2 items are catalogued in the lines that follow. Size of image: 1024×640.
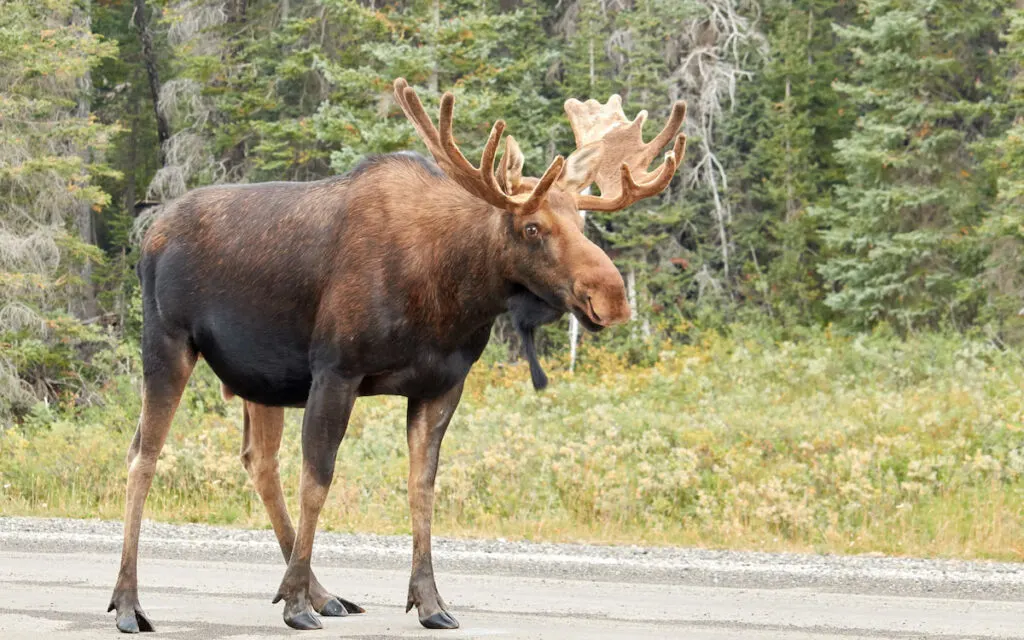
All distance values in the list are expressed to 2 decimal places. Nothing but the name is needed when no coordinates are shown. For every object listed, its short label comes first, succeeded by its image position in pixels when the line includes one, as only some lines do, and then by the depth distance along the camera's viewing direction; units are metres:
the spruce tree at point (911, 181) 49.41
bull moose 12.87
